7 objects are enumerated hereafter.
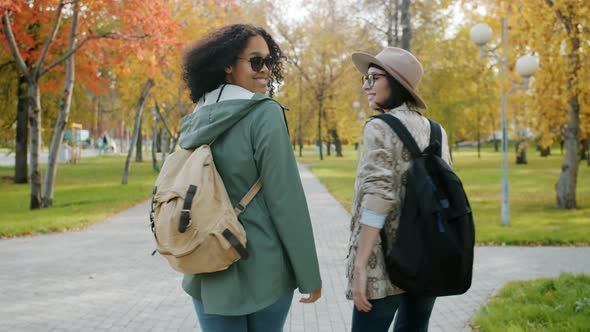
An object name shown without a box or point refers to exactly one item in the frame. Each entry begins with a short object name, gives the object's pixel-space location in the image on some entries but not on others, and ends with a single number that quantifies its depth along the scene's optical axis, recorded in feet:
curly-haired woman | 7.61
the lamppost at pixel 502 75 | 38.73
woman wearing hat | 8.22
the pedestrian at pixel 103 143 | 212.02
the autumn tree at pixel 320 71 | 140.15
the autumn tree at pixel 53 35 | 45.01
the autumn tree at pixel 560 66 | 43.37
